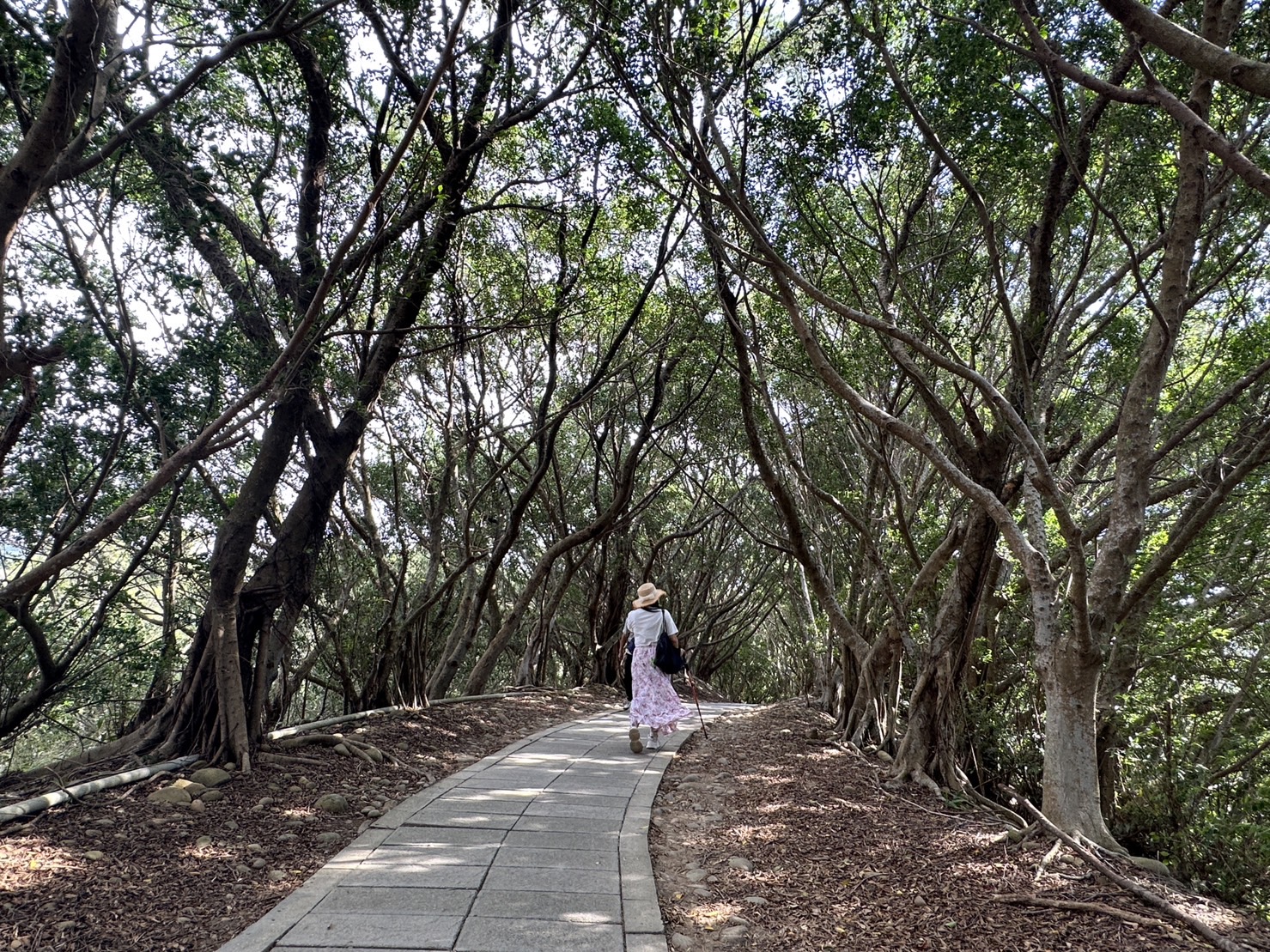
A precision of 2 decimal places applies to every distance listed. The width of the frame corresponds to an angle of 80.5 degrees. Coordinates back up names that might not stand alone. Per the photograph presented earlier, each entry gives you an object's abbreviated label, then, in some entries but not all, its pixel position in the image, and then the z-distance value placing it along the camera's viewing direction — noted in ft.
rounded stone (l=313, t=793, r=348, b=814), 15.57
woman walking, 24.40
